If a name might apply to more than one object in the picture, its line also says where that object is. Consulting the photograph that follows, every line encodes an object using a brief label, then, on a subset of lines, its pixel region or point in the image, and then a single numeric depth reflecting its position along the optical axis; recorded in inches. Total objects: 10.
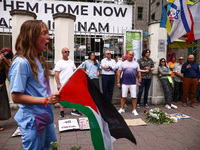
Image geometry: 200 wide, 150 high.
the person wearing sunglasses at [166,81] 259.9
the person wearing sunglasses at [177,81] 304.0
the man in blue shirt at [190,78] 270.7
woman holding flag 56.5
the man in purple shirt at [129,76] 222.4
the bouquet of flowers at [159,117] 193.2
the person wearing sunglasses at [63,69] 198.4
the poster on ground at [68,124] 165.3
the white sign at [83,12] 309.4
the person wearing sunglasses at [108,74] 243.8
